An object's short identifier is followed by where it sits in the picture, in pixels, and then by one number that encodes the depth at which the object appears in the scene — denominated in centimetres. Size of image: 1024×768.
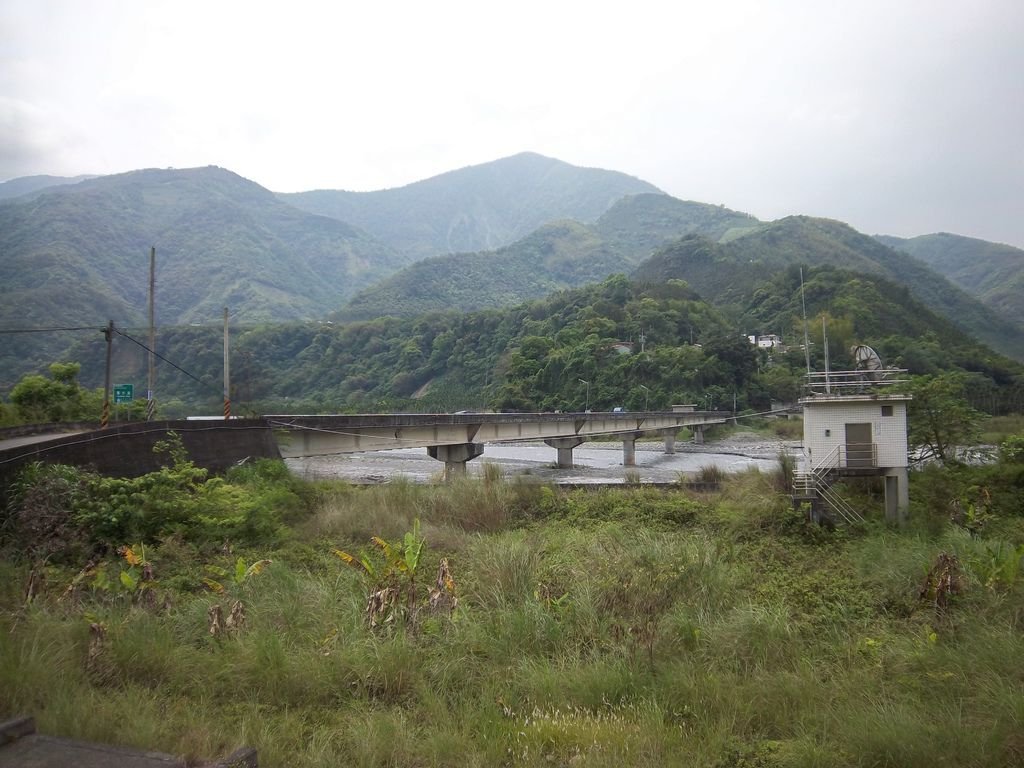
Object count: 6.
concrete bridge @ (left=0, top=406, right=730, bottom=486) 1480
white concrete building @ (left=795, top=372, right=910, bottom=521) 2233
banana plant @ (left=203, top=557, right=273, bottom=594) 1011
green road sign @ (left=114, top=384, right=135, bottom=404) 2611
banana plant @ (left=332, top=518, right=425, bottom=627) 859
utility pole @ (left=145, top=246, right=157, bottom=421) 2498
